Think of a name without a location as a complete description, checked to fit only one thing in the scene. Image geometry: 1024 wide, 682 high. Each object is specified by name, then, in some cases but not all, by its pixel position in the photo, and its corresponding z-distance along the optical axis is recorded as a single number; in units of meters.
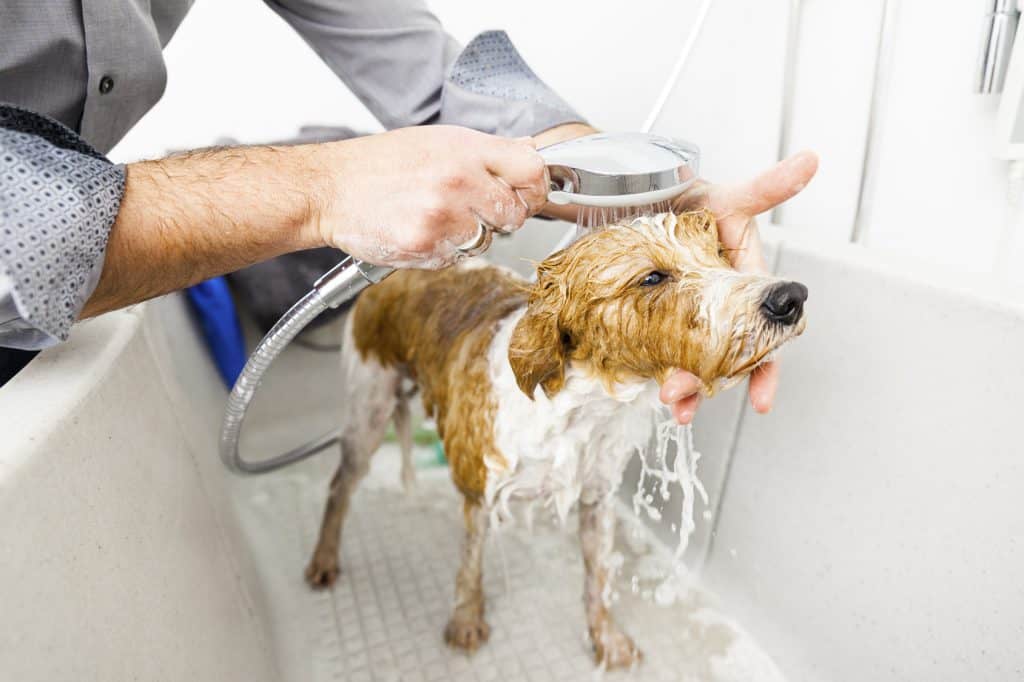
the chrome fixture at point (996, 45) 1.10
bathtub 0.64
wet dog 0.87
